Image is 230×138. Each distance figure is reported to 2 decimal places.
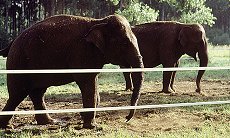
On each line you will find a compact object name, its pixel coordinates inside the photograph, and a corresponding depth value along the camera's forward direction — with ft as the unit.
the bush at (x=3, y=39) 107.52
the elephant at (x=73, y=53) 23.43
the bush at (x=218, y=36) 171.59
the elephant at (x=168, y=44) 40.42
